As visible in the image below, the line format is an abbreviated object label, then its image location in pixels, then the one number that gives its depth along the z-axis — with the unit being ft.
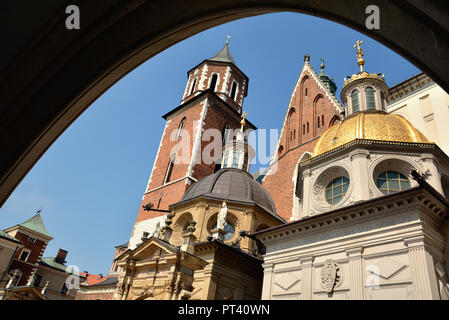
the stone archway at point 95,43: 5.16
